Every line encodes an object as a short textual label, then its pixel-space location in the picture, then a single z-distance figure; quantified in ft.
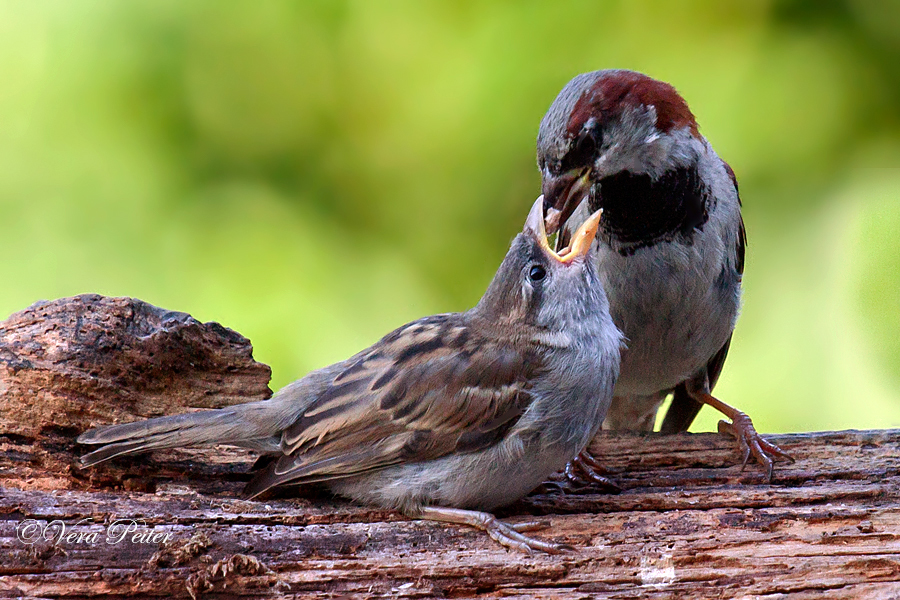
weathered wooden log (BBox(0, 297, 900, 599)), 18.22
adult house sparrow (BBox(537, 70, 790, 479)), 21.59
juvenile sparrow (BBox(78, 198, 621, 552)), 19.60
